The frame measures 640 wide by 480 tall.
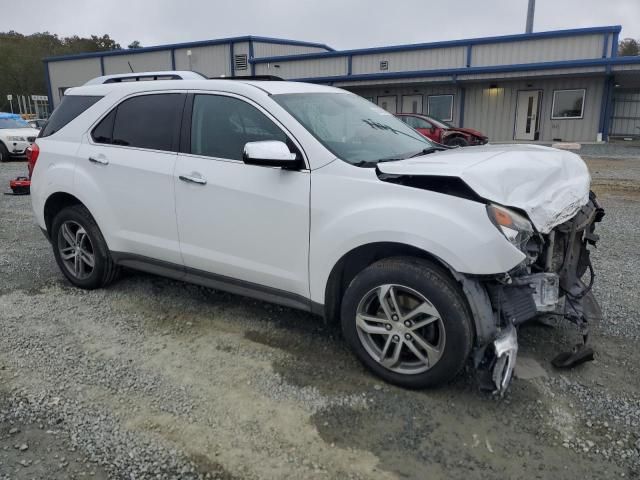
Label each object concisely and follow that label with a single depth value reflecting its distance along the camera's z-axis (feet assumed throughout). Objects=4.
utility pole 82.74
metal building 70.23
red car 52.65
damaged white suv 9.64
